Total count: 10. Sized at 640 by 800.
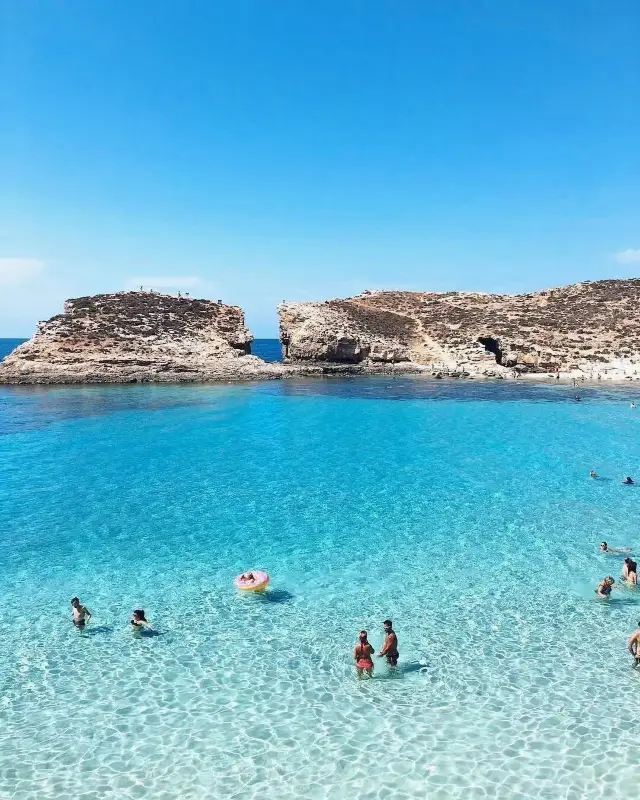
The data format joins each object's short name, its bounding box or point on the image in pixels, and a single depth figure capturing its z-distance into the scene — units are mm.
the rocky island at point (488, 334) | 70331
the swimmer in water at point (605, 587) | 14594
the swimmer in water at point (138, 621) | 13219
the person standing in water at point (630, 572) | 15141
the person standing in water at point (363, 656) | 11562
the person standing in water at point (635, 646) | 11771
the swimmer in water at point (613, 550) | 17312
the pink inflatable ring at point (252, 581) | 14945
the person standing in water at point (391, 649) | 11906
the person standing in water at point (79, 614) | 13320
